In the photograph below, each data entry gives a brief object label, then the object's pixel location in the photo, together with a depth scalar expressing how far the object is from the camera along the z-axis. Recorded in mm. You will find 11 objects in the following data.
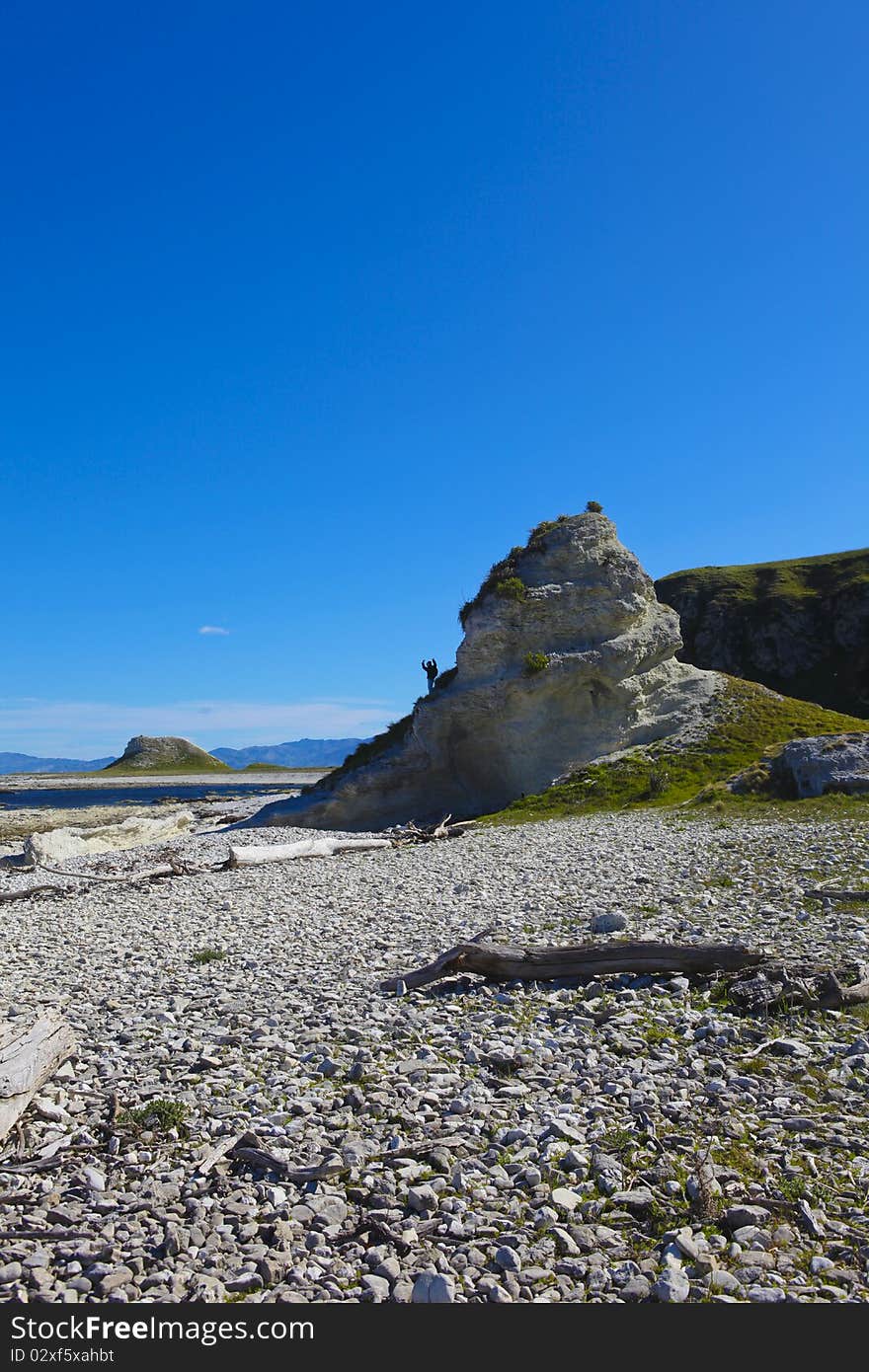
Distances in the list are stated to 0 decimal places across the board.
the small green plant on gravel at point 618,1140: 6688
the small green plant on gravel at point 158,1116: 7568
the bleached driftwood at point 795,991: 9234
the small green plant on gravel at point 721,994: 9692
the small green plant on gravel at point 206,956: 13789
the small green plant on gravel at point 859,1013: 8861
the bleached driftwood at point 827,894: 14062
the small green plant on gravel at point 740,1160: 6184
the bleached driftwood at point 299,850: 28188
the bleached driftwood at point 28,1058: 7914
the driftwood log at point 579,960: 10570
